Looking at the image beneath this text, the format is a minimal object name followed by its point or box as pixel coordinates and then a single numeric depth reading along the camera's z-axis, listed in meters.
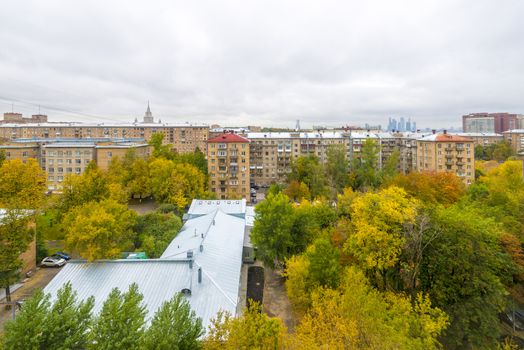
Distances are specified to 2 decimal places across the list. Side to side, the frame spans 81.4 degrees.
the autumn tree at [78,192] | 30.41
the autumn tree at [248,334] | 10.32
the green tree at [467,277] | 15.98
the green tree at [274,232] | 23.25
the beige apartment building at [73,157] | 57.03
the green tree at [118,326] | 9.73
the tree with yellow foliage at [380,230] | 18.08
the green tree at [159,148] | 54.65
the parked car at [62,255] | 26.80
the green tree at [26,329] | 9.74
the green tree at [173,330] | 9.76
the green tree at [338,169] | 55.56
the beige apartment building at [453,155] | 54.12
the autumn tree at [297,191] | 46.88
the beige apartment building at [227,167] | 55.62
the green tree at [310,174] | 49.34
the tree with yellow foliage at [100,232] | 20.91
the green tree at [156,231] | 25.19
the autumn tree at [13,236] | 19.02
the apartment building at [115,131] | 87.00
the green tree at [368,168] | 54.47
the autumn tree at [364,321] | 11.59
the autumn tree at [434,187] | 31.91
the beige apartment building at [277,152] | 69.75
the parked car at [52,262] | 25.72
